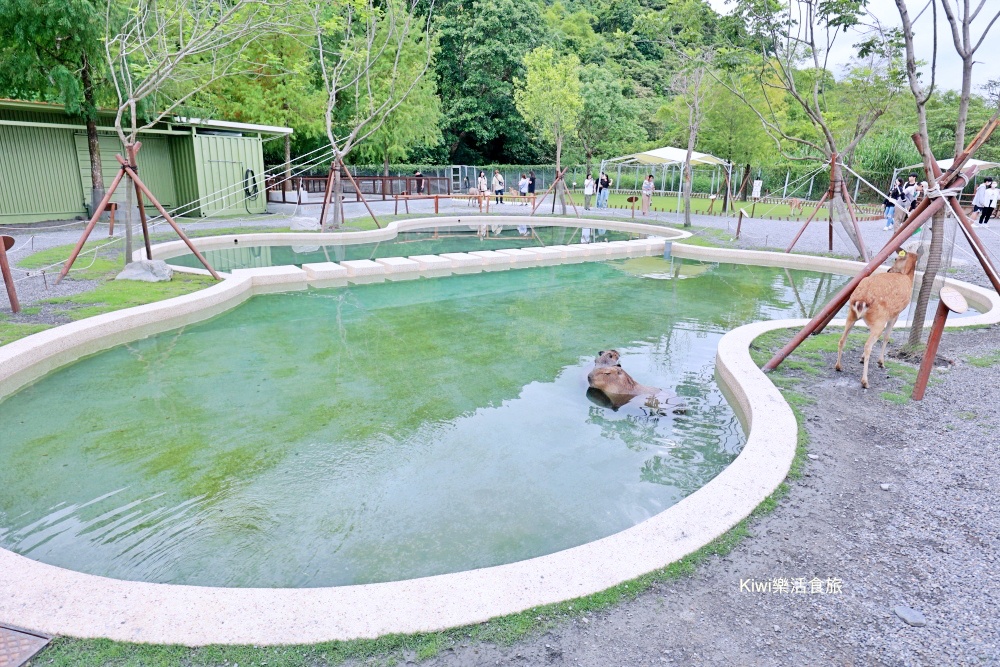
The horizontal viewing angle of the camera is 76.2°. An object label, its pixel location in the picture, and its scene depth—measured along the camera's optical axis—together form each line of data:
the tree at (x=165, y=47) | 9.72
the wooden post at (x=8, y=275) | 6.93
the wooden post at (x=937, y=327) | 5.04
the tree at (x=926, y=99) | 6.03
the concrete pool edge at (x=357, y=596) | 2.56
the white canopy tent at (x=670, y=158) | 21.47
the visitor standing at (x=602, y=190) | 23.97
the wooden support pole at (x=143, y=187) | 8.74
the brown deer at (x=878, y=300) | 5.51
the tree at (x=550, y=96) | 21.41
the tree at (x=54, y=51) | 13.35
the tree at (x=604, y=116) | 28.75
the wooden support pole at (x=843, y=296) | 5.63
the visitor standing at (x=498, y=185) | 24.94
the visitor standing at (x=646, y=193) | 22.27
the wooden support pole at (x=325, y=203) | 15.69
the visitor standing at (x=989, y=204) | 19.12
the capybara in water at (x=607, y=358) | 6.29
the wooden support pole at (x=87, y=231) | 8.45
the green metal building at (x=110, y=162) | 15.61
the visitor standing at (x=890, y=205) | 19.28
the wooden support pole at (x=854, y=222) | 11.94
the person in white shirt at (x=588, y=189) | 23.42
